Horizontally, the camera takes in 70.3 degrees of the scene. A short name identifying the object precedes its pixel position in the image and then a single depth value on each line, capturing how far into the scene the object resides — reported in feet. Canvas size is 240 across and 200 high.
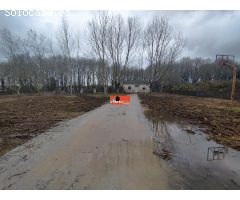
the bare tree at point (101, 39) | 110.63
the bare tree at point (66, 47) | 100.63
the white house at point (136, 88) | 235.99
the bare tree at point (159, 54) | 131.64
